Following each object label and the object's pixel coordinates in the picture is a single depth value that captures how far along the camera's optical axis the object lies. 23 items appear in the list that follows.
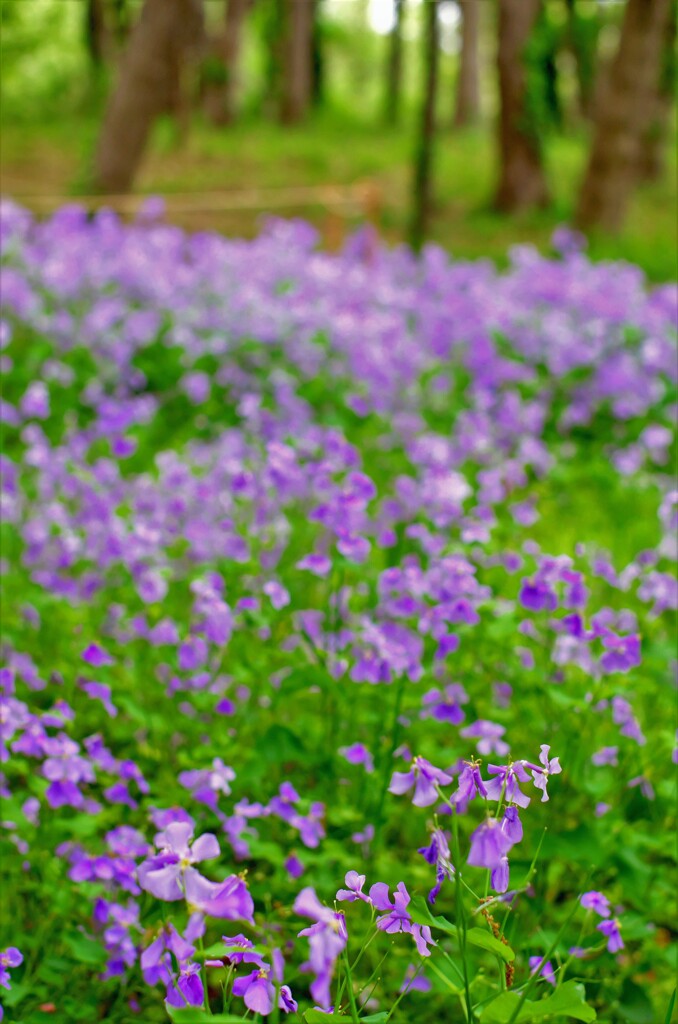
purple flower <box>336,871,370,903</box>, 2.53
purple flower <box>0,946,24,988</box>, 3.09
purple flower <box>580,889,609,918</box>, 3.29
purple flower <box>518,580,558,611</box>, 4.34
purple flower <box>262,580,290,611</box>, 4.62
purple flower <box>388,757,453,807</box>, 2.70
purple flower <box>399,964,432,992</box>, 3.62
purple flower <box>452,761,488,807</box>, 2.45
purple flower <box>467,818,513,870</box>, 2.33
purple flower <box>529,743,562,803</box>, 2.48
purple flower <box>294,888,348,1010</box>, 2.06
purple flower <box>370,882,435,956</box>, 2.57
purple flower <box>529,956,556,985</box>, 3.06
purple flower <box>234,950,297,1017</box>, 2.37
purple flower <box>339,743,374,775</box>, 4.33
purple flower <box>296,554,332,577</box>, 4.50
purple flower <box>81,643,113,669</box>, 4.40
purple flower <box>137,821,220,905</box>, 2.29
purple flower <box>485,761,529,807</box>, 2.45
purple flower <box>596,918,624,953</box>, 3.38
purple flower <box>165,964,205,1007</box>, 2.60
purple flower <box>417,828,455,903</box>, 2.58
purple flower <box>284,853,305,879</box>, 4.12
